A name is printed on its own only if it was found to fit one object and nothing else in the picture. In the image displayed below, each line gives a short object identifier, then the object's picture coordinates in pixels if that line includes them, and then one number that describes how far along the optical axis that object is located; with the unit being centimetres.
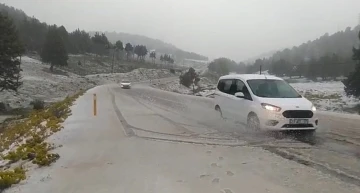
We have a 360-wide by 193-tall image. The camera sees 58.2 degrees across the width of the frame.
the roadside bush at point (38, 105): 2772
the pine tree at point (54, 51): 7144
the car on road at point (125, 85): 5547
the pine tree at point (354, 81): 4438
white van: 918
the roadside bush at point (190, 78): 8825
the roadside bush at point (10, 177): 545
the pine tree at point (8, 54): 3831
